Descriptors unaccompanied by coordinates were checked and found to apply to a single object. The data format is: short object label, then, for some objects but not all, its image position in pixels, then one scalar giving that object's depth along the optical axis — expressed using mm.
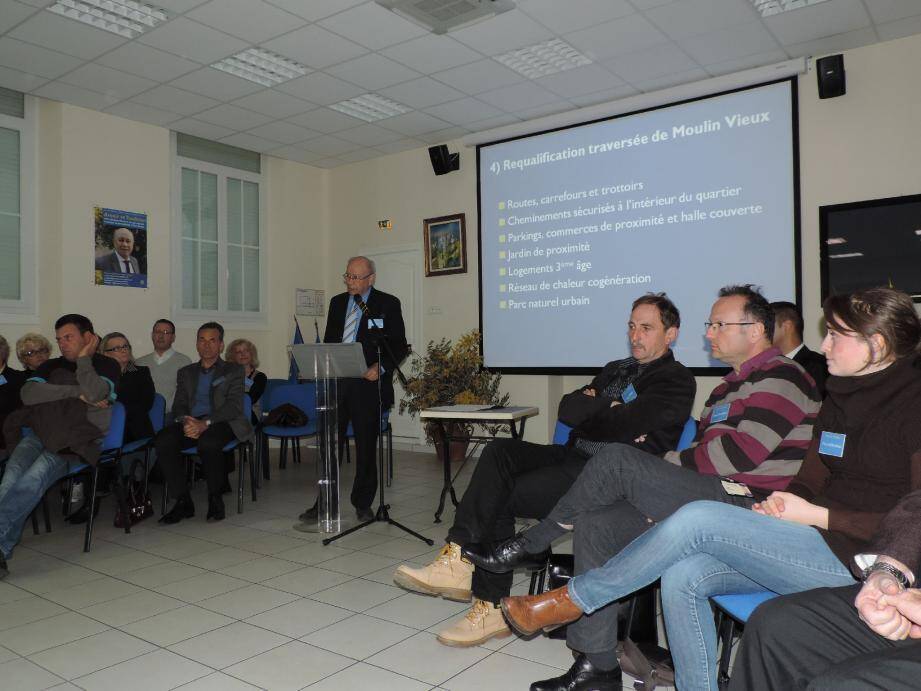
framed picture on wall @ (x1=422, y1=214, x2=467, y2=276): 6648
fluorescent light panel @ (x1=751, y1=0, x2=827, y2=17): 4121
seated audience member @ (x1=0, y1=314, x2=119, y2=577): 3332
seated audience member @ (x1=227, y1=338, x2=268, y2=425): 5492
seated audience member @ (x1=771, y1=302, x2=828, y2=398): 3230
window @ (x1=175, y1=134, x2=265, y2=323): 6520
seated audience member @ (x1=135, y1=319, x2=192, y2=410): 5453
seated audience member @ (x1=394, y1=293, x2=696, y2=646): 2312
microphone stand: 3443
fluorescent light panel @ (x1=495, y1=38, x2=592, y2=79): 4789
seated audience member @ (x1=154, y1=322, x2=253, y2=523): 4184
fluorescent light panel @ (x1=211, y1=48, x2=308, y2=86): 4953
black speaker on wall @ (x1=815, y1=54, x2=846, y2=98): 4594
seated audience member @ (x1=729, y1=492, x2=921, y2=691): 1171
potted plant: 6047
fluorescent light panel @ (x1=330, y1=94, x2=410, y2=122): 5801
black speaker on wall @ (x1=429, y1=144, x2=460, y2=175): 6648
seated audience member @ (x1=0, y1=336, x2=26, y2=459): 3797
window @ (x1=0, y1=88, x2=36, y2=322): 5324
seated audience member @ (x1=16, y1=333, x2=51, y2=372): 4348
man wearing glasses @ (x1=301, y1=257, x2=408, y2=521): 3889
